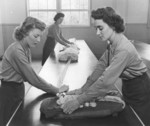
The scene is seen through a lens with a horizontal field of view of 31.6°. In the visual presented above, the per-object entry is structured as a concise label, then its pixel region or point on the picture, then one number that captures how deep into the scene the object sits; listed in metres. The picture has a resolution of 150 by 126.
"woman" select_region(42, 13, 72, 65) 5.24
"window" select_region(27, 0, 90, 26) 8.06
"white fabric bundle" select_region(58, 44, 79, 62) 3.77
